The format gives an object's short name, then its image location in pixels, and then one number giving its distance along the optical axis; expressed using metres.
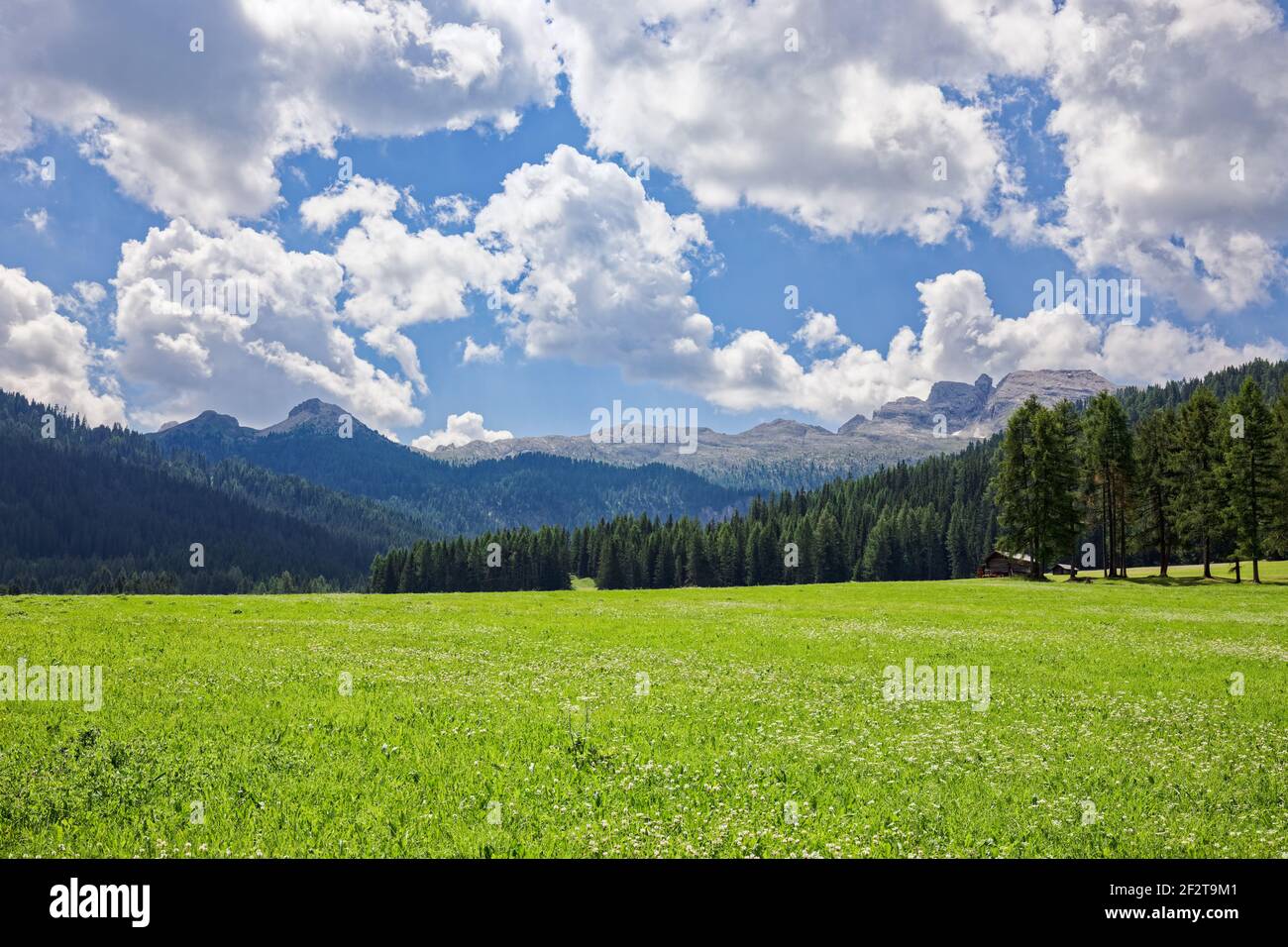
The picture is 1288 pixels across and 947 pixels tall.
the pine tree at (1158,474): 81.38
